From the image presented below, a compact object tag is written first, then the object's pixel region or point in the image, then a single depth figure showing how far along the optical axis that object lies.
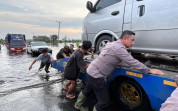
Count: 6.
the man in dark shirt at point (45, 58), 6.09
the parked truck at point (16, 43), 18.38
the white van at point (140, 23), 2.54
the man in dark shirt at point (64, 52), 5.89
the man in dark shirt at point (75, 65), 3.15
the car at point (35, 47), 14.38
